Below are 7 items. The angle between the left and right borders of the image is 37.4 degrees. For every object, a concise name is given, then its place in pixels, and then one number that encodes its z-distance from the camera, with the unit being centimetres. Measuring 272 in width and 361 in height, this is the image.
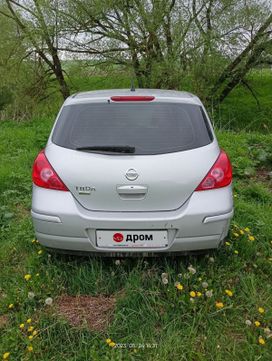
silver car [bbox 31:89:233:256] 277
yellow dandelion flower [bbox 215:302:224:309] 274
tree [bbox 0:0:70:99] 1278
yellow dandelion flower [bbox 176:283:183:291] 282
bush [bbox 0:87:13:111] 1873
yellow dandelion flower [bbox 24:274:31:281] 308
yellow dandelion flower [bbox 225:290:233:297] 287
